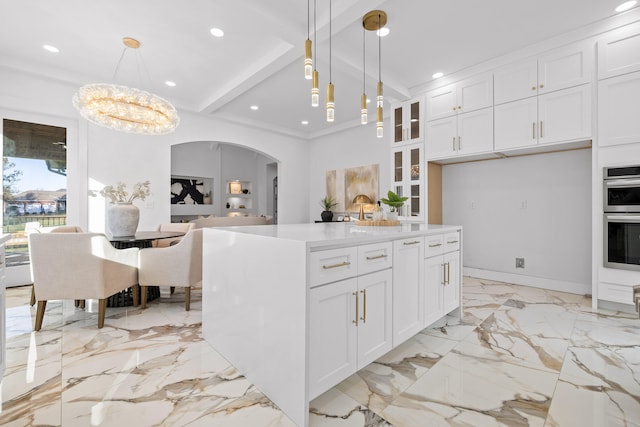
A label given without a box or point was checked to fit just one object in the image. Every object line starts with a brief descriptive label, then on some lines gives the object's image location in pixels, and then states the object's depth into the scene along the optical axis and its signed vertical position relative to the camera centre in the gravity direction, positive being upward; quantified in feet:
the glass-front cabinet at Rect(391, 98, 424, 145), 14.24 +4.66
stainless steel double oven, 8.91 -0.16
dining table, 9.55 -1.23
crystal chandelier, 9.95 +3.85
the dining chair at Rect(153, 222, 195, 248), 13.63 -0.86
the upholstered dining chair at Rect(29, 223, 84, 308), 9.55 -0.70
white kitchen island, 4.38 -1.63
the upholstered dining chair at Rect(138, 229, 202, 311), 9.14 -1.68
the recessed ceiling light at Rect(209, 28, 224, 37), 9.98 +6.33
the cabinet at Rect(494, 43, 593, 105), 9.93 +5.17
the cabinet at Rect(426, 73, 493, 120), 12.16 +5.17
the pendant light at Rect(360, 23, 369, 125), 8.44 +5.79
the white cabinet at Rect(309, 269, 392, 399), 4.46 -1.99
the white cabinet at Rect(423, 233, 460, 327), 7.06 -1.74
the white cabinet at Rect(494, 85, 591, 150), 9.89 +3.46
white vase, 10.20 -0.28
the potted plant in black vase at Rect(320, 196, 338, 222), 21.13 +0.36
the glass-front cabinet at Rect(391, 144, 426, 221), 14.21 +1.73
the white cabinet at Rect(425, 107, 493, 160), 12.12 +3.46
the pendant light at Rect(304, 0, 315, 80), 6.65 +3.51
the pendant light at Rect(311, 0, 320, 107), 6.88 +2.93
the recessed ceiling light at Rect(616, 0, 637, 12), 8.58 +6.28
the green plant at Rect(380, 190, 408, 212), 7.76 +0.29
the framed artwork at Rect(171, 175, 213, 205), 26.14 +2.01
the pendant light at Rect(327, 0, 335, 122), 7.32 +2.82
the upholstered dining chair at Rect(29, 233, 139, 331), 7.48 -1.50
